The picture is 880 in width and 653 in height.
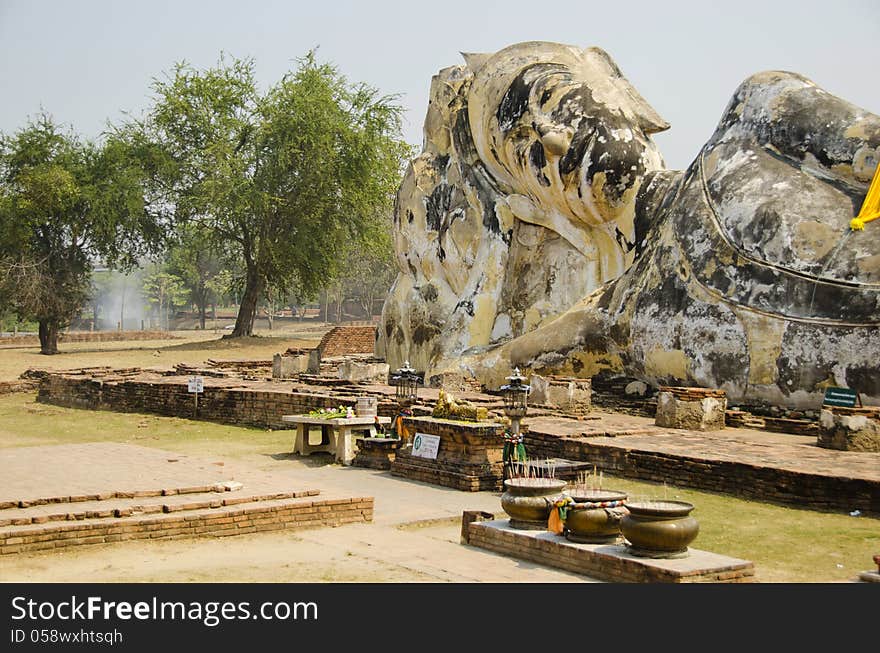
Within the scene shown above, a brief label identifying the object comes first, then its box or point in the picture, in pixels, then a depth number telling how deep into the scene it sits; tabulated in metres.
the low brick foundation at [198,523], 7.08
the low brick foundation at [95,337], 35.22
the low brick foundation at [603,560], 6.20
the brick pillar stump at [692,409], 12.76
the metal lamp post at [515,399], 10.53
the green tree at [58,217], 28.72
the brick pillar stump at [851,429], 10.78
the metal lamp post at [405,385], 12.38
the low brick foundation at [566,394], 14.59
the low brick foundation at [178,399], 14.81
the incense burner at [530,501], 7.34
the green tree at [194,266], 33.59
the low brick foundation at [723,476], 8.77
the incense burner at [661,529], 6.37
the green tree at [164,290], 64.06
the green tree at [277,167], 30.89
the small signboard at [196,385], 15.80
